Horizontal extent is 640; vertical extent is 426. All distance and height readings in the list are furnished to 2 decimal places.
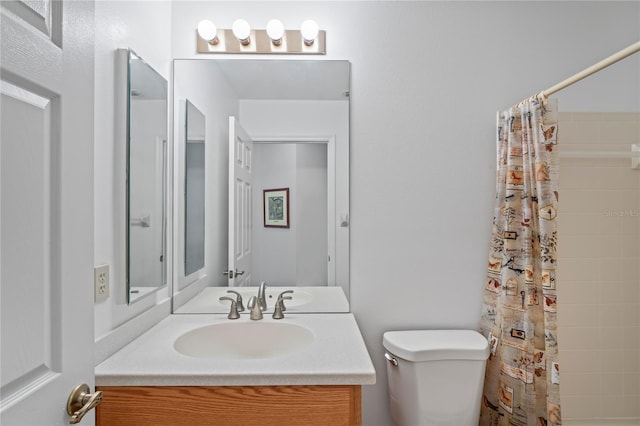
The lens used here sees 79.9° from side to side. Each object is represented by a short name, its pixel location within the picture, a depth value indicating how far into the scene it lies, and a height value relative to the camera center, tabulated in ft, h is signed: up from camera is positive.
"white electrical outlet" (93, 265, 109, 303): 3.74 -0.73
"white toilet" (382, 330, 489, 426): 4.85 -2.19
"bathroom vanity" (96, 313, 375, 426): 3.64 -1.75
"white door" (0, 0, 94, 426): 1.99 +0.01
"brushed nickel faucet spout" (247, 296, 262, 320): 5.17 -1.36
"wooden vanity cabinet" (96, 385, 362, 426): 3.65 -1.88
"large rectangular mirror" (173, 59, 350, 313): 5.57 +0.57
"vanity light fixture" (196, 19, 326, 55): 5.58 +2.44
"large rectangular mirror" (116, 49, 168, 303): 4.24 +0.42
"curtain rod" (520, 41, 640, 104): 3.59 +1.51
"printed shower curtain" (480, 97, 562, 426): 4.72 -0.86
